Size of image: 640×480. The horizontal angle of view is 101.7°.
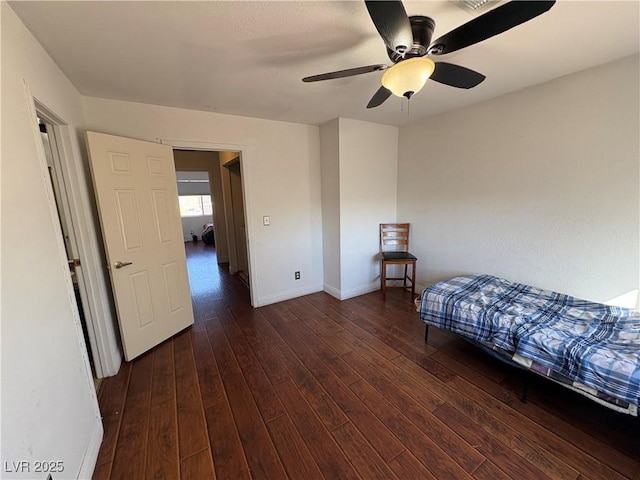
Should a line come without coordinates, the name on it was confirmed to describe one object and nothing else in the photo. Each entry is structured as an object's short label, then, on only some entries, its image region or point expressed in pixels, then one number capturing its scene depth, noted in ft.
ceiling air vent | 4.20
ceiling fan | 3.33
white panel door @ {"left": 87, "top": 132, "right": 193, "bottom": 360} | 7.03
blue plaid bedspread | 4.69
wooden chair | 11.71
